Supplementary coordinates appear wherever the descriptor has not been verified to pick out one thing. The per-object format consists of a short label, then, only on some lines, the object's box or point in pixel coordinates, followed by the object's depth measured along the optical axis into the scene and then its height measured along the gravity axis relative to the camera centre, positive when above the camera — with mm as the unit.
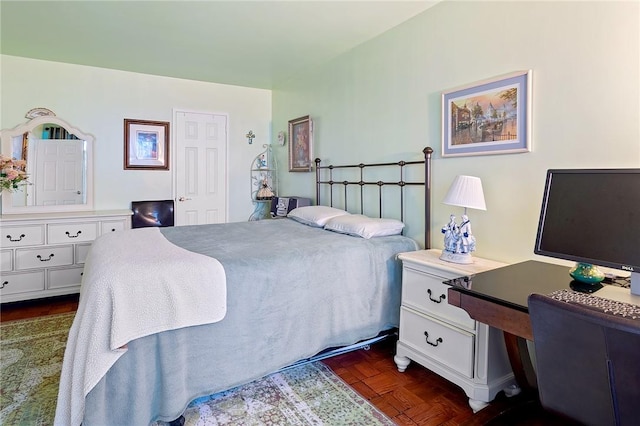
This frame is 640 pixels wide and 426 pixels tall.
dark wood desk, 1322 -337
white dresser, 3322 -416
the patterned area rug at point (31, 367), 1825 -1002
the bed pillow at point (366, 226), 2557 -130
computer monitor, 1328 -35
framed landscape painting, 2027 +567
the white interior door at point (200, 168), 4492 +508
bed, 1492 -531
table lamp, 2045 -93
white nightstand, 1829 -697
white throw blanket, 1461 -432
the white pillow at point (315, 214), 3079 -53
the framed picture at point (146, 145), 4188 +749
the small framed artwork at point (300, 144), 4027 +751
